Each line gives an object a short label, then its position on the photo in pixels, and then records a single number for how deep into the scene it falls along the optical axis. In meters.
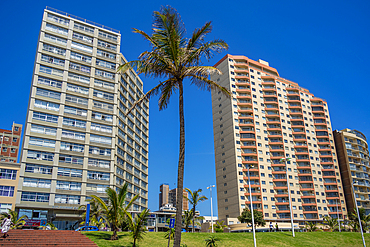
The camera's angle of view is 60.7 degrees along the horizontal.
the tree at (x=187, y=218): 52.35
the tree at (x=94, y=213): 52.72
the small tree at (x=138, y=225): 27.04
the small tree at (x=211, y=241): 30.81
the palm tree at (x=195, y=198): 54.57
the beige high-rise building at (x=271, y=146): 88.88
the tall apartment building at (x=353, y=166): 106.56
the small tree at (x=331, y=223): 71.53
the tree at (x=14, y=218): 47.52
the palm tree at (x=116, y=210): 30.20
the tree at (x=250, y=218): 68.82
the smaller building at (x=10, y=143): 107.25
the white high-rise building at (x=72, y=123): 61.91
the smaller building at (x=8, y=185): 53.25
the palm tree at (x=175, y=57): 18.75
